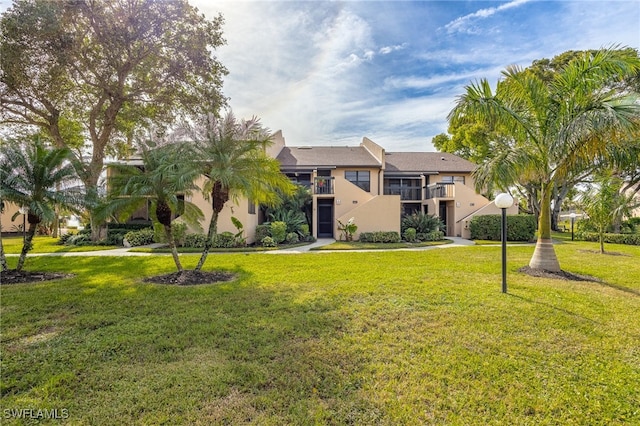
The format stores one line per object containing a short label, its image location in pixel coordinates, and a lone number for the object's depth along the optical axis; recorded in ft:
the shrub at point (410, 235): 61.11
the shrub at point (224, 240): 51.13
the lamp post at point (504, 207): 23.45
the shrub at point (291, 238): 56.85
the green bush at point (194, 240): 51.26
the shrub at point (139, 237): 53.21
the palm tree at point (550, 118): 25.26
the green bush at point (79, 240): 55.39
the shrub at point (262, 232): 56.09
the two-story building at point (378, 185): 63.10
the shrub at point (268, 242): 52.01
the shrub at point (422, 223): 65.26
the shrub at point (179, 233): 50.47
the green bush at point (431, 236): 61.72
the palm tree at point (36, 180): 26.45
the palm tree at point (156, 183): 25.38
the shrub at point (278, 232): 54.85
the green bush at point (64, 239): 57.76
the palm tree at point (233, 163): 26.68
